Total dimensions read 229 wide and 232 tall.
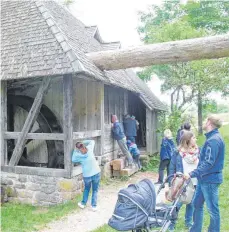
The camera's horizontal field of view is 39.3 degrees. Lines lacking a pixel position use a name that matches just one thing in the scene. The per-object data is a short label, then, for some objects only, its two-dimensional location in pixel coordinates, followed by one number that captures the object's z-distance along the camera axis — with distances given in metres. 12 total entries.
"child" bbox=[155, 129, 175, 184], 8.25
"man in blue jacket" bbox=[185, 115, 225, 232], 4.36
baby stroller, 4.00
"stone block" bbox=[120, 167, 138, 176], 10.11
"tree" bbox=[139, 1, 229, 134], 16.48
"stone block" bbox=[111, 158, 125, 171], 10.16
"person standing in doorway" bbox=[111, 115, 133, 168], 10.38
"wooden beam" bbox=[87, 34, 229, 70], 7.15
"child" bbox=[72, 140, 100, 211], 6.72
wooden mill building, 7.33
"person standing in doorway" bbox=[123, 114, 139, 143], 11.46
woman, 5.11
